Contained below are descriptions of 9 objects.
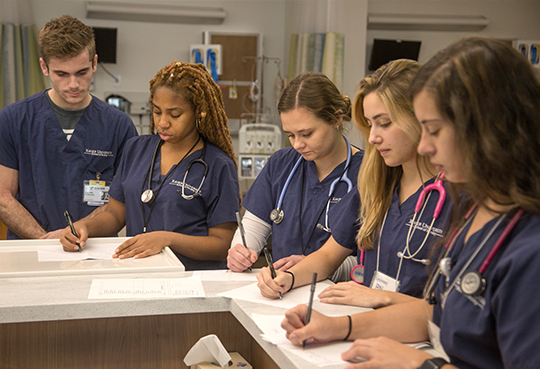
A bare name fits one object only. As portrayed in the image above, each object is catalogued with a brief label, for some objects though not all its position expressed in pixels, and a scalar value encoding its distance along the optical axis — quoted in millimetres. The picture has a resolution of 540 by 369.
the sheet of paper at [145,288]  1275
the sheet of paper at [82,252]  1620
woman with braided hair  1891
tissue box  1317
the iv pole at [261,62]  4961
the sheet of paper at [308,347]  942
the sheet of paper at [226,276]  1485
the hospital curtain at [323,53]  4266
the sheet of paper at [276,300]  1275
